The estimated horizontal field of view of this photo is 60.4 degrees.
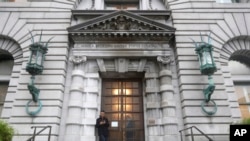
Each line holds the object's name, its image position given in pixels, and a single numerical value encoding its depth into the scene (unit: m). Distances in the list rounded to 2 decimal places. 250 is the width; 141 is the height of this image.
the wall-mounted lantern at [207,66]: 10.16
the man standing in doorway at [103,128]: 10.01
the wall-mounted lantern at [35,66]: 10.06
